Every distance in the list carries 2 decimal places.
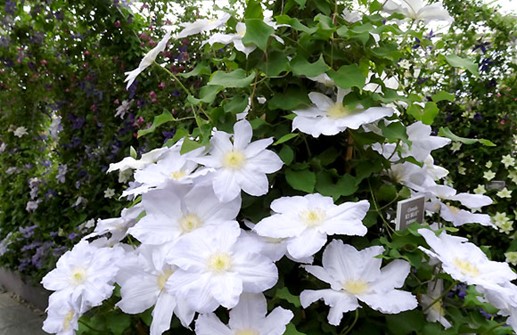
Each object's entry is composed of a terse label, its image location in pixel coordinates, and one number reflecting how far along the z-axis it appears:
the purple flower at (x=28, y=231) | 2.81
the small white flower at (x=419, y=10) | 0.82
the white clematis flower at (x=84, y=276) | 0.65
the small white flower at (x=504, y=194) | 2.18
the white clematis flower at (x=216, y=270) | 0.55
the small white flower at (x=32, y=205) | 2.85
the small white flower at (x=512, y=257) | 2.08
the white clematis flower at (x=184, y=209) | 0.65
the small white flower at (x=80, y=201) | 2.61
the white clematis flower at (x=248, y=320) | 0.58
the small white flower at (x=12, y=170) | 3.03
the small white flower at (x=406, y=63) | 2.25
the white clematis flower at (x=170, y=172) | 0.67
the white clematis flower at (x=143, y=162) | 0.85
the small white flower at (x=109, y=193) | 2.47
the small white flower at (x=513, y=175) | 2.23
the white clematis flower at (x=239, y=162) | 0.65
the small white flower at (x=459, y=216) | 0.80
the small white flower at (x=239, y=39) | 0.73
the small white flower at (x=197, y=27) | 0.90
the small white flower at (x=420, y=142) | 0.79
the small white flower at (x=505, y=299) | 0.61
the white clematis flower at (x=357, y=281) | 0.60
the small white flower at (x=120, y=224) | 0.78
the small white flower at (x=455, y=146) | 2.28
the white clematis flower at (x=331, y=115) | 0.67
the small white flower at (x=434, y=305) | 0.73
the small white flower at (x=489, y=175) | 2.24
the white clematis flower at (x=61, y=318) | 0.68
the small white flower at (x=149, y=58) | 0.84
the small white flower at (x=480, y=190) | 2.20
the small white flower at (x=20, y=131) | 2.90
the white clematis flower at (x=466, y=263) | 0.60
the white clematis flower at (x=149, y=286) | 0.62
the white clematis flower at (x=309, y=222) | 0.59
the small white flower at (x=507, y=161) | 2.21
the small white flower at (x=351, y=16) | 0.86
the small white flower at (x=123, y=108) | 2.42
